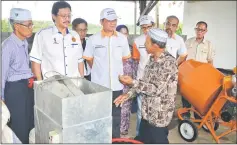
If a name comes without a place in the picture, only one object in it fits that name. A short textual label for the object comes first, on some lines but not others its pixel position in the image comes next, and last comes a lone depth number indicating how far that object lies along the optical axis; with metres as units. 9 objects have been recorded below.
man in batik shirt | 2.03
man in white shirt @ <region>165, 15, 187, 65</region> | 3.57
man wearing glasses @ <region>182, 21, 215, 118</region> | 4.05
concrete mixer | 3.07
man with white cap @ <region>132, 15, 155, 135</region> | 3.31
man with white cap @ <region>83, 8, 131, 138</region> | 2.95
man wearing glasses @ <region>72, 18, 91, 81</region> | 3.54
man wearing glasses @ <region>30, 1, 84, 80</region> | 2.55
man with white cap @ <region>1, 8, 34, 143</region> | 2.49
